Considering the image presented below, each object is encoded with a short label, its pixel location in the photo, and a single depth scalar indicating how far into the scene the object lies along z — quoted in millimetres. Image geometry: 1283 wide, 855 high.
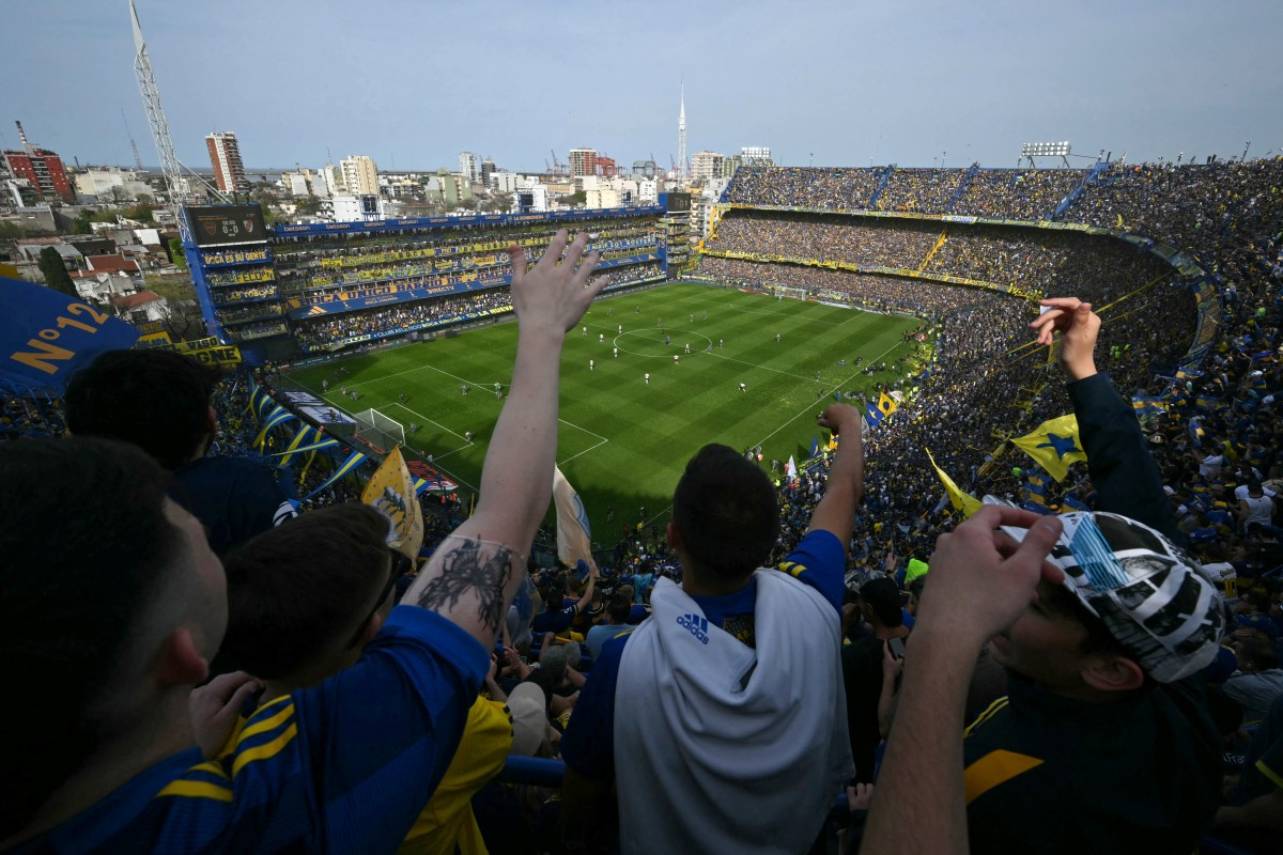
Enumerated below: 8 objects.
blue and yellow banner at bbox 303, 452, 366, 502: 14938
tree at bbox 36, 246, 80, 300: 41906
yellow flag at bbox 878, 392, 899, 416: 21959
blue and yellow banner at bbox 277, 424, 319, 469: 18734
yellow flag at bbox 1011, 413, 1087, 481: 9961
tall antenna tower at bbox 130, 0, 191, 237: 51312
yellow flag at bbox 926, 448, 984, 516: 8406
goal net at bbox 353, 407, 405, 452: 24266
